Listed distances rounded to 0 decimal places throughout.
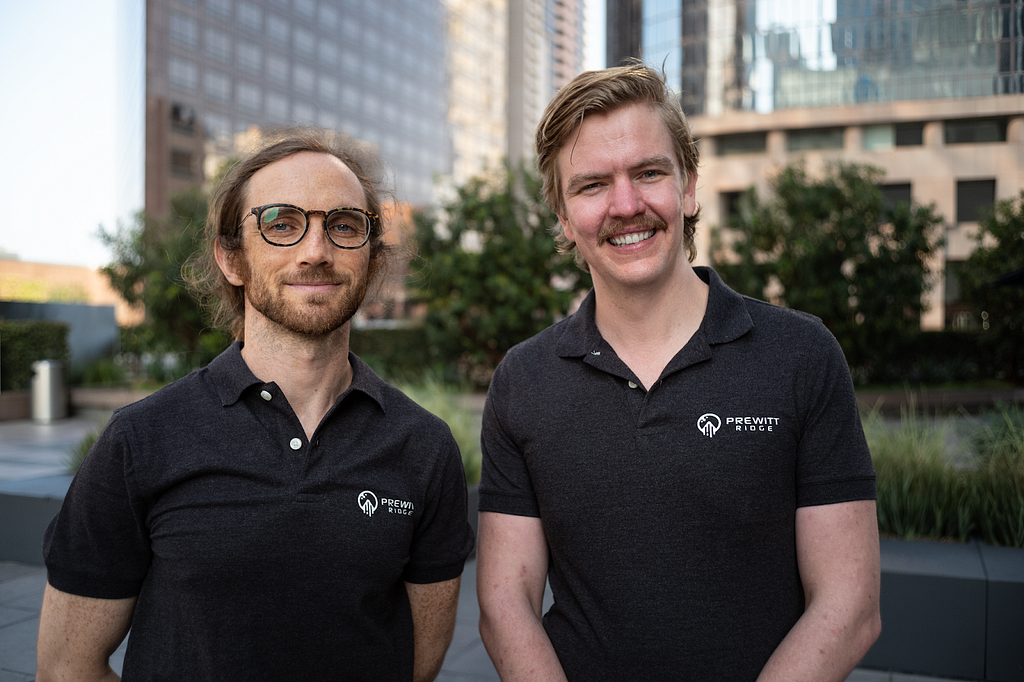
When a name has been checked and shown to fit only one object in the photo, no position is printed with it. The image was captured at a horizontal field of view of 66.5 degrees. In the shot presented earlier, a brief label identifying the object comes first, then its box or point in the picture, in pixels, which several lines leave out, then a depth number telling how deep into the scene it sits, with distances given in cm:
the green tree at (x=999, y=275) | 1889
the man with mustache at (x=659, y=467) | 189
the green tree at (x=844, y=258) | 1688
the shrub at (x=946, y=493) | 470
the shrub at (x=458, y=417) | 628
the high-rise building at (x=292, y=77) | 7994
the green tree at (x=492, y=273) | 1576
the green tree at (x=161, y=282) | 1561
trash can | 1447
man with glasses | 183
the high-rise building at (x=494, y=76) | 12912
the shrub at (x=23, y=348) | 1488
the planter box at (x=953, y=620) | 400
